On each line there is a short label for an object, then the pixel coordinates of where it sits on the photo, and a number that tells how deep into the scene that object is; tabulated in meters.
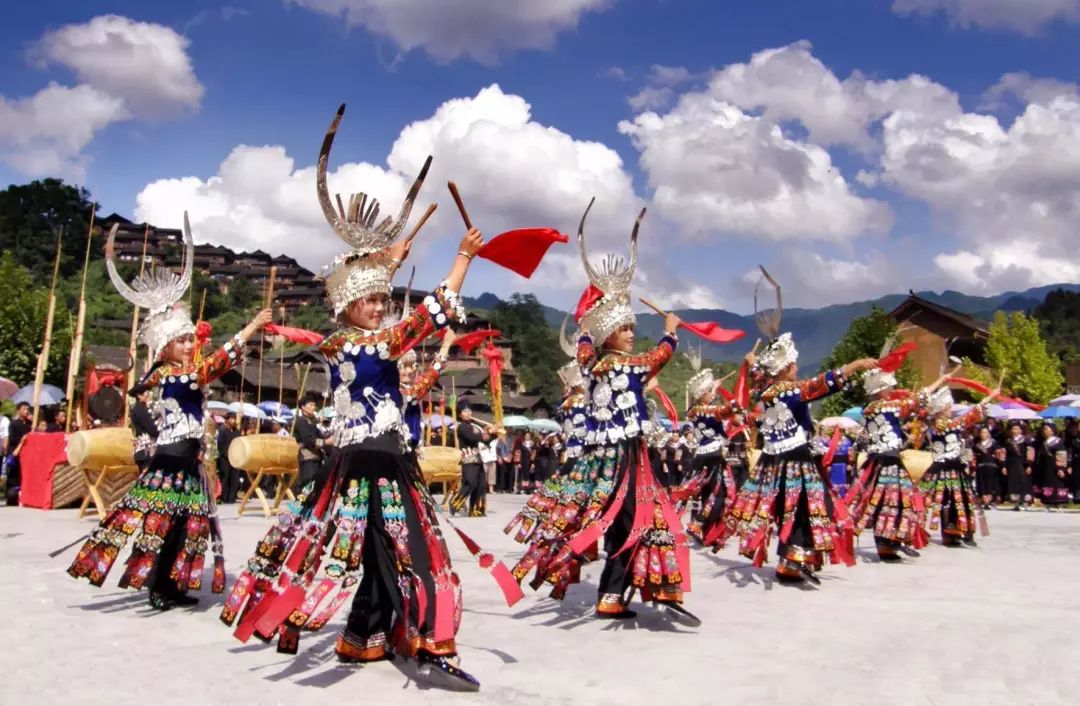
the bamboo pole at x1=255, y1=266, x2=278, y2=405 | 6.14
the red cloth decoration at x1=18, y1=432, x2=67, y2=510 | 14.24
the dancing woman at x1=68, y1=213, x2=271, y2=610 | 6.27
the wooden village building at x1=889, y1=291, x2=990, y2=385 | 45.75
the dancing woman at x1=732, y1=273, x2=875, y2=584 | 7.92
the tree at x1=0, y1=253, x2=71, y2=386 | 31.98
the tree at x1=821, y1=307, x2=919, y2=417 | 36.59
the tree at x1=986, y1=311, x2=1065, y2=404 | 39.12
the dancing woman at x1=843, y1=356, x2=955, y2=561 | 10.09
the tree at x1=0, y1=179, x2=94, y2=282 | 74.62
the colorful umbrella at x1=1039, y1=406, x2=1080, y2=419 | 21.36
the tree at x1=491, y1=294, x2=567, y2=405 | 64.43
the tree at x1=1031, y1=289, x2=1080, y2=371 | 56.03
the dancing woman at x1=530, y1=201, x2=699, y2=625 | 6.05
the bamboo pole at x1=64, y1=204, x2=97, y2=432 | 14.22
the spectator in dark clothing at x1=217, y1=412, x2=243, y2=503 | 17.16
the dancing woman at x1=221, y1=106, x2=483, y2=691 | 4.52
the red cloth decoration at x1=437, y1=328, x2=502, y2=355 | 9.02
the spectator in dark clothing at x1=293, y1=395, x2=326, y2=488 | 13.55
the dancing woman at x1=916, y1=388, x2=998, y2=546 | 11.37
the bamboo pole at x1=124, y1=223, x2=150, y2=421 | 9.77
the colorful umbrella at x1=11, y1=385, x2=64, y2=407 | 20.97
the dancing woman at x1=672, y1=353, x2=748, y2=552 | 11.42
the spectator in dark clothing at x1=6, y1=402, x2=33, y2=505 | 15.70
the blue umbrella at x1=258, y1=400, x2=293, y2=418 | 27.33
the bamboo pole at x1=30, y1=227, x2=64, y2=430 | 15.08
